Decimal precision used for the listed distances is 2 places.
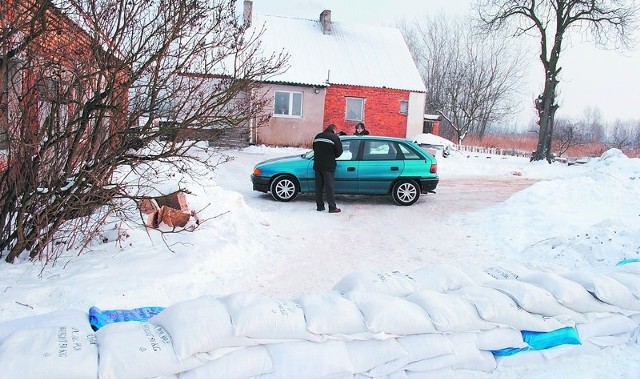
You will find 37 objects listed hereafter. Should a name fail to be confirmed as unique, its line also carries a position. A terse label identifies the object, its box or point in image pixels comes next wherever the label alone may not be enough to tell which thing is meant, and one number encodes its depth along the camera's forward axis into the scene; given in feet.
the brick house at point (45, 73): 16.38
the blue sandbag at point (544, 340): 12.20
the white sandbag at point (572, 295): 13.05
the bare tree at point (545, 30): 79.30
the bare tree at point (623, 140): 138.50
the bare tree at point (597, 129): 229.13
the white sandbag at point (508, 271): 14.89
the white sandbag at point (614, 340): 13.17
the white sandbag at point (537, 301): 12.53
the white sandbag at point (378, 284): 12.77
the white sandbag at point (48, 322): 9.64
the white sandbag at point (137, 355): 8.39
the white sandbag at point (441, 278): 13.73
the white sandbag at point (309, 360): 9.83
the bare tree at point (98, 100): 16.84
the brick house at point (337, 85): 81.59
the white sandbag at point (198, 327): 9.10
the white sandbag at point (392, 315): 10.79
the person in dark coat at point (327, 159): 32.91
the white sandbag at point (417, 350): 10.72
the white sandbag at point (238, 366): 9.17
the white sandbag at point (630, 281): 14.15
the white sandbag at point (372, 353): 10.52
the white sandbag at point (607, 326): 13.14
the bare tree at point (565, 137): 110.00
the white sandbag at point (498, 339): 11.84
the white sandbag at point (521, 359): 12.07
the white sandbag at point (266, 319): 9.78
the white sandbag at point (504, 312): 11.91
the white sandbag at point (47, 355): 7.80
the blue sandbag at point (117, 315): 10.80
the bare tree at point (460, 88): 128.88
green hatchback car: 35.63
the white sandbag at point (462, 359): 11.13
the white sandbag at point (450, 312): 11.40
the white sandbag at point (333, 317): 10.43
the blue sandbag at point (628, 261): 19.57
